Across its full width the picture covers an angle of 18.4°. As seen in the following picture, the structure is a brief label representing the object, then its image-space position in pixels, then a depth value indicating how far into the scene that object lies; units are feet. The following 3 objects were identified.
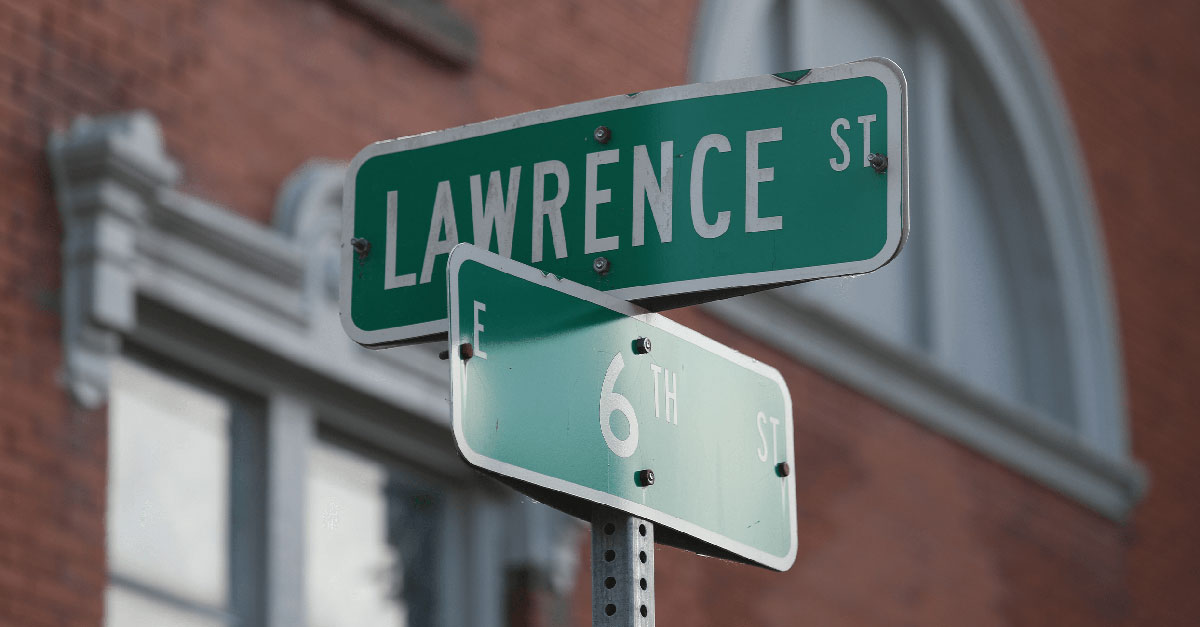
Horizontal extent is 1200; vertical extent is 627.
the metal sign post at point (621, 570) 17.81
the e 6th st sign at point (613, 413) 17.81
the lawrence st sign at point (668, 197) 18.87
